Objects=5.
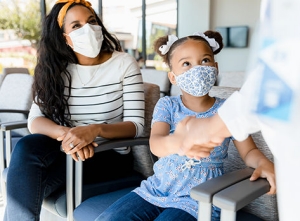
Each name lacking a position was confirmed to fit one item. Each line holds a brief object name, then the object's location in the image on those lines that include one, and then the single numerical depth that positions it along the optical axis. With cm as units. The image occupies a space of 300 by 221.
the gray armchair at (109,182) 132
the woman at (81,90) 142
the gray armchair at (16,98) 232
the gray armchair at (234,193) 77
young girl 106
